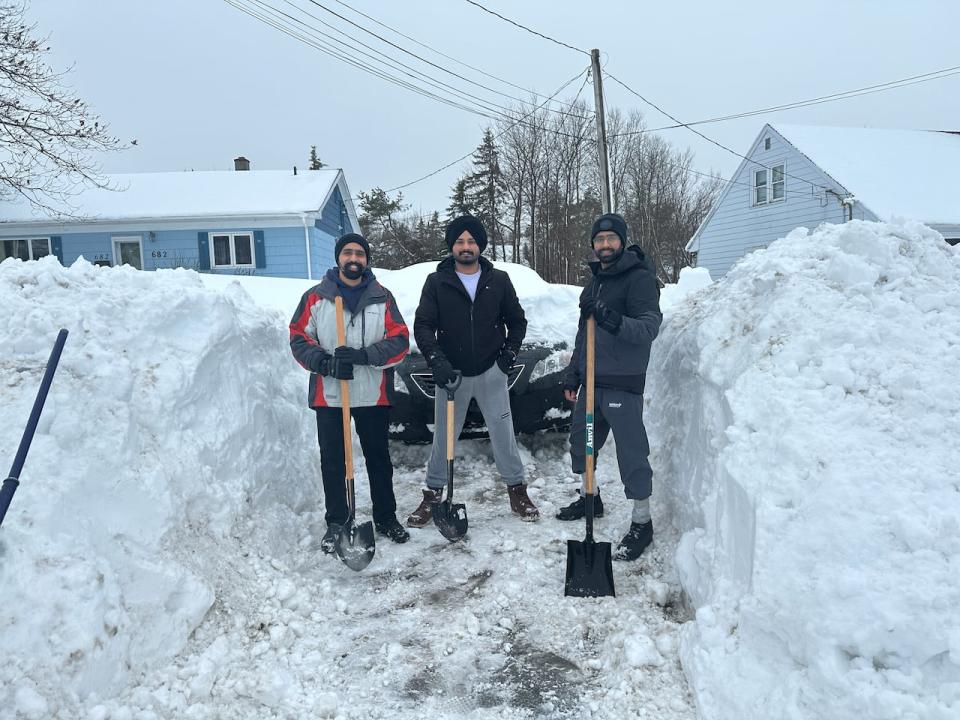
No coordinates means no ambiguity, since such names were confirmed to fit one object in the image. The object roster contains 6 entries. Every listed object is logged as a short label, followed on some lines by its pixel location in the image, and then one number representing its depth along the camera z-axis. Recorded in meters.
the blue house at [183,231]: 16.98
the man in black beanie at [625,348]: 3.68
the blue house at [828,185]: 17.20
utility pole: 15.28
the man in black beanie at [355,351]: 3.87
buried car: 4.95
